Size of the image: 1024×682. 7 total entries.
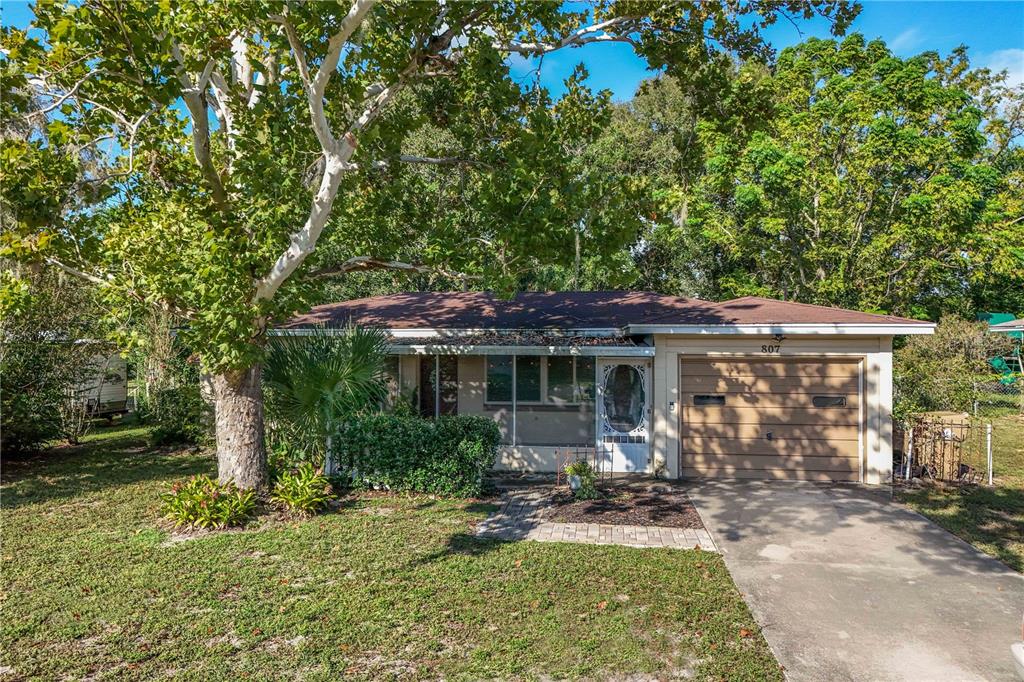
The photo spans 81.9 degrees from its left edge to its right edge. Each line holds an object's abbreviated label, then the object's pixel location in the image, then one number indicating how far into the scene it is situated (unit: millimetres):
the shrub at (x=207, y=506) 7723
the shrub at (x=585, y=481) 9195
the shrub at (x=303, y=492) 8320
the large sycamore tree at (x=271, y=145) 6602
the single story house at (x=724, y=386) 10469
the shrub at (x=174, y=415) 13430
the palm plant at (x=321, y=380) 9109
